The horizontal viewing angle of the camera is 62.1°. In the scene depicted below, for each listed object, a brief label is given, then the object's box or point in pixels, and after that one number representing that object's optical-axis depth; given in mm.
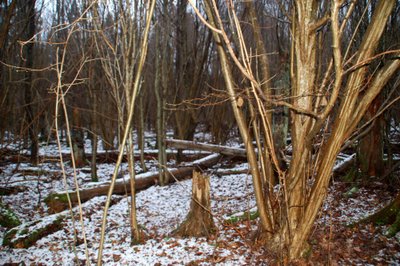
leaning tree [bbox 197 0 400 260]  2949
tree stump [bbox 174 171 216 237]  4688
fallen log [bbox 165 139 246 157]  9945
